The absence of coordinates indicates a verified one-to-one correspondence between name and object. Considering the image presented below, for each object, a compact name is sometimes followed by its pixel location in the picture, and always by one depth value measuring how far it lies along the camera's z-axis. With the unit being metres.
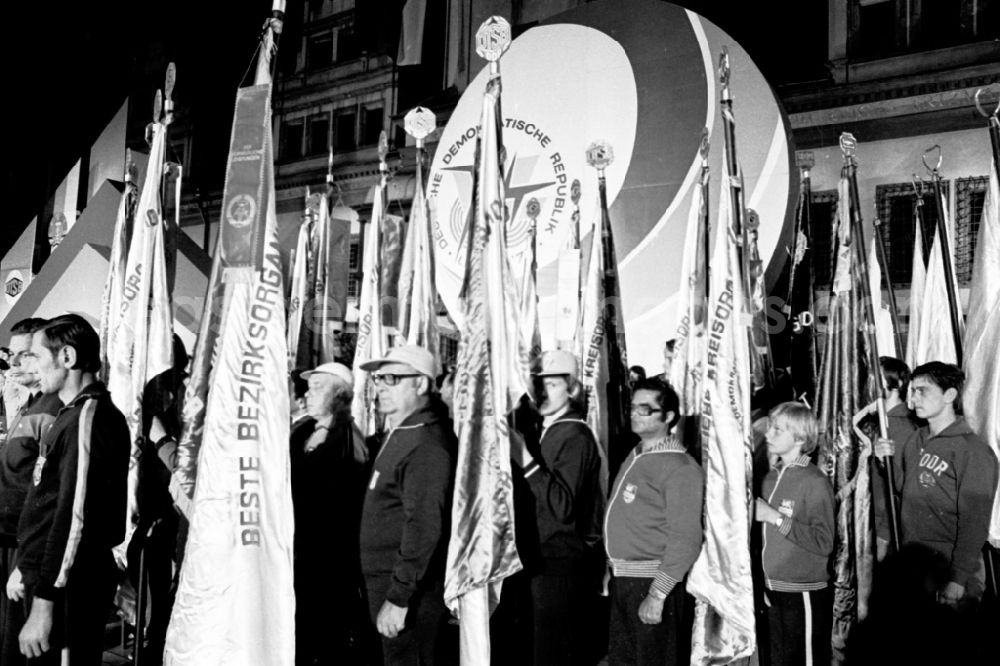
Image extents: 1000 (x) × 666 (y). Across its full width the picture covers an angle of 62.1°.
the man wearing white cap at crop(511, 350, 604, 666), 4.19
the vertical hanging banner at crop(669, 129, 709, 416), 6.04
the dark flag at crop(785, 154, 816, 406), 9.08
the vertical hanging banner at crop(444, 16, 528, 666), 3.74
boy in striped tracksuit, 4.21
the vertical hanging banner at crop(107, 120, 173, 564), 5.43
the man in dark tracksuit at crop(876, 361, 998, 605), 4.52
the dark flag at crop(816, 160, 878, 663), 4.52
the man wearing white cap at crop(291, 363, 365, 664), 4.73
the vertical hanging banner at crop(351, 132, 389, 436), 6.69
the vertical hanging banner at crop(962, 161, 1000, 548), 5.17
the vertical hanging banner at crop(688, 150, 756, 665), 3.92
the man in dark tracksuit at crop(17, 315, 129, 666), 3.59
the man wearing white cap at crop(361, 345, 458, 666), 3.69
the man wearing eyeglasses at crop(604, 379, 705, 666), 4.00
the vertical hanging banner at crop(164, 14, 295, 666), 3.25
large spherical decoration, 8.13
